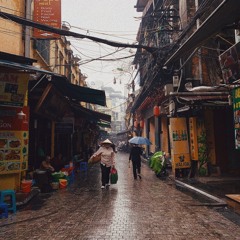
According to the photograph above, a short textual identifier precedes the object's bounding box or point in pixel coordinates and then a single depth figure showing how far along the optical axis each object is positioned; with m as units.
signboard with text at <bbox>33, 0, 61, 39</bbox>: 11.78
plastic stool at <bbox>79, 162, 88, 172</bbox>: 16.50
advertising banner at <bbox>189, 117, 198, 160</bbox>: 12.61
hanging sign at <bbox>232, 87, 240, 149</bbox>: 7.18
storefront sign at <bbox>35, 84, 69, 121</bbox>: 9.42
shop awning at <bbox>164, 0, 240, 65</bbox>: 5.50
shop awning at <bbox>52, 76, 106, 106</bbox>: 10.46
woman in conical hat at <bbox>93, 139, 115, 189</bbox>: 10.65
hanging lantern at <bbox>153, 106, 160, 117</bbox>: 16.52
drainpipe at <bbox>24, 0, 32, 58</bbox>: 12.32
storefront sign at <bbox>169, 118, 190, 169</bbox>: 12.93
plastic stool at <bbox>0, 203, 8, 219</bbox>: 6.64
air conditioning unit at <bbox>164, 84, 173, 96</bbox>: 13.86
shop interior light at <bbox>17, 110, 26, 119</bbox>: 8.34
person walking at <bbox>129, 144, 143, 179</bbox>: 13.26
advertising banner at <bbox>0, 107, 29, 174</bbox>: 8.37
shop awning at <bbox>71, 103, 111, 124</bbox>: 14.19
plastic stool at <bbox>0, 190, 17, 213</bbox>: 6.99
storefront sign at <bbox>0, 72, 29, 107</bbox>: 7.53
